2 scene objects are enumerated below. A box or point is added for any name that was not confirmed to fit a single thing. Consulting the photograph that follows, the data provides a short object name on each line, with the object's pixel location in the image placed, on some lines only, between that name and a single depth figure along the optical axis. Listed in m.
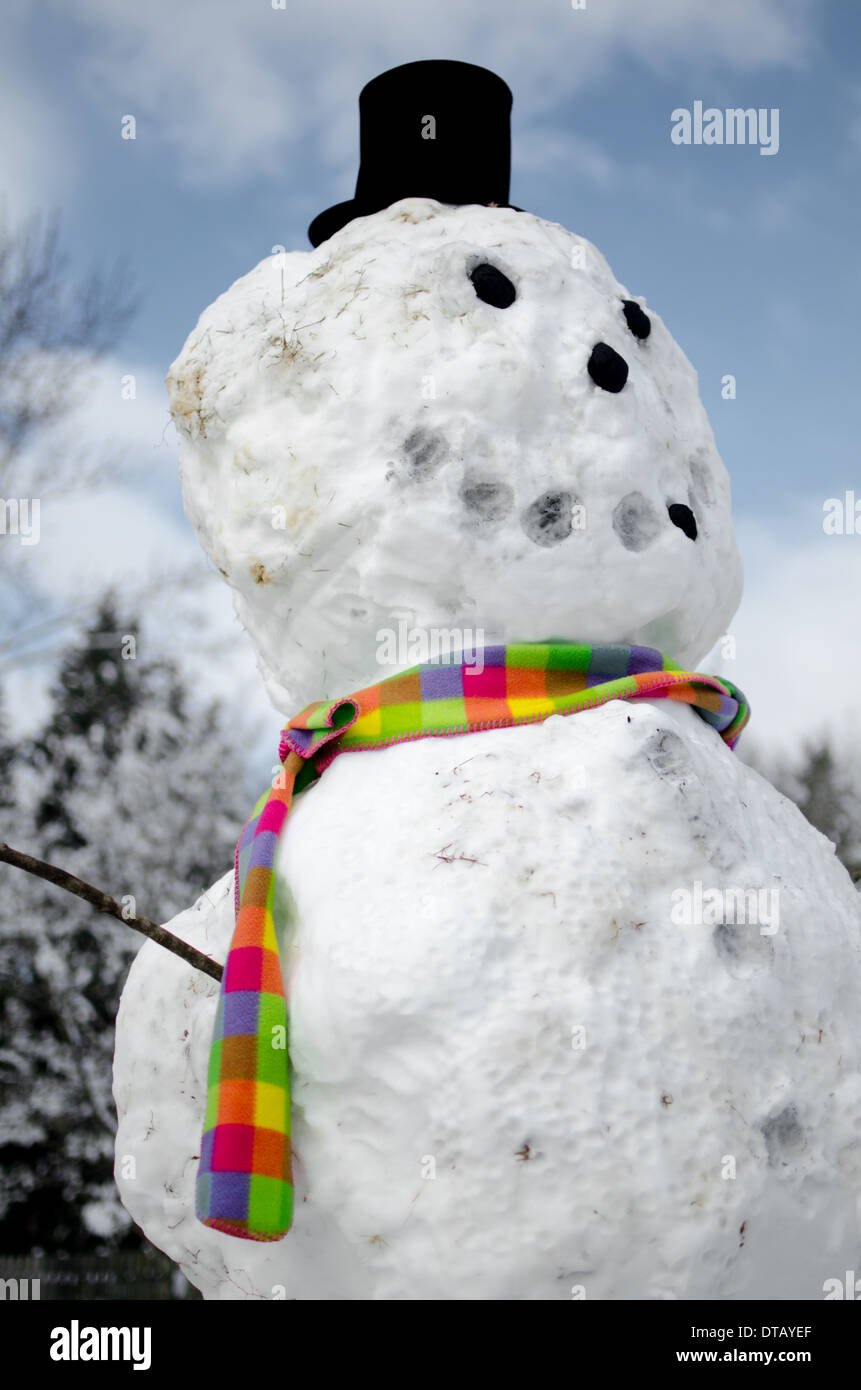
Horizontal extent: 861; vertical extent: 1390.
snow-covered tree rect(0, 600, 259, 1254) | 7.15
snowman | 1.83
